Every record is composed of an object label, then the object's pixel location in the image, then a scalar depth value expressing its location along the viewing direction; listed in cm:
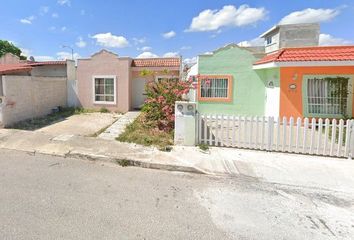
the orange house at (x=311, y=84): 909
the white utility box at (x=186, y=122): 675
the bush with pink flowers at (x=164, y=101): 865
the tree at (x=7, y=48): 3555
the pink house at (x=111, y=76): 1346
